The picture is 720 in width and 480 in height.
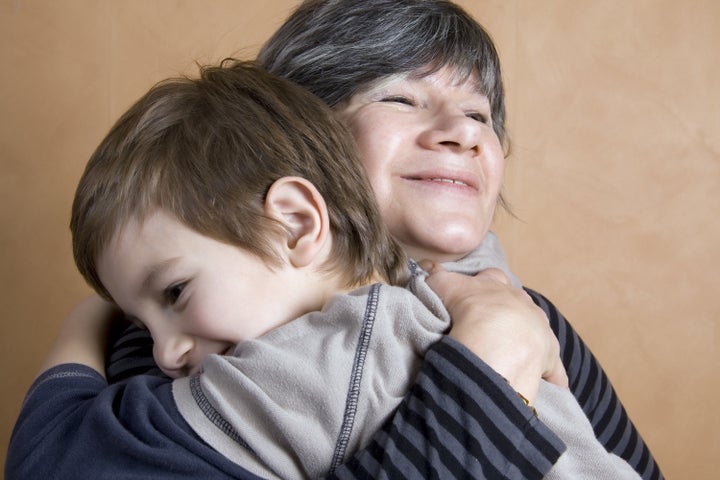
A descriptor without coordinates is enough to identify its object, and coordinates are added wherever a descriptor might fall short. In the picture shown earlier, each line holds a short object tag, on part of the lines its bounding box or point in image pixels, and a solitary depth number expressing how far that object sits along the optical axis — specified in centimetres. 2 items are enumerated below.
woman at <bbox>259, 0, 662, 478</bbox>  113
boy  76
